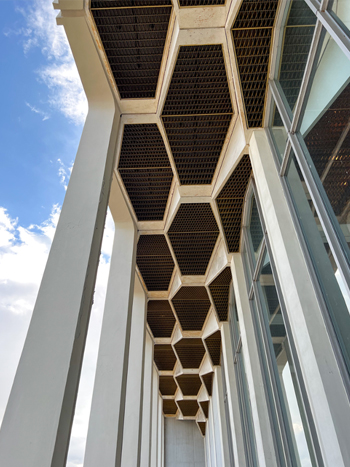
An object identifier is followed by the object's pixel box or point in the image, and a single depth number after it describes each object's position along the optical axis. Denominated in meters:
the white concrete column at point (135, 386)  8.20
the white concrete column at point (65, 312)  3.28
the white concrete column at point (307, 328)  3.07
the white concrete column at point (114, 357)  6.02
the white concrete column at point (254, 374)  5.86
